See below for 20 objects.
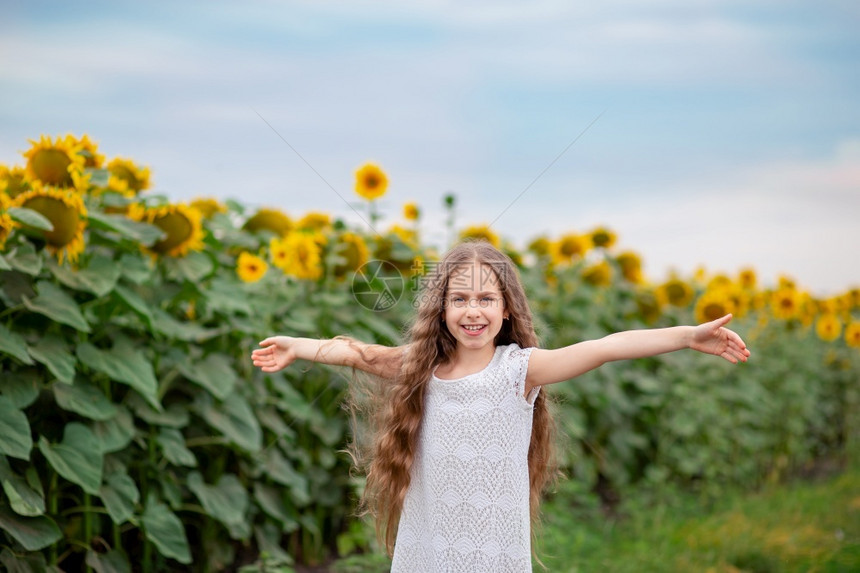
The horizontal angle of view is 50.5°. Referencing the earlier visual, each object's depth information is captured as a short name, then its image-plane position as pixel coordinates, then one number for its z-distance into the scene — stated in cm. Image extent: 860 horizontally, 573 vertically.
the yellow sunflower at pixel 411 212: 520
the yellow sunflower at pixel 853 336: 782
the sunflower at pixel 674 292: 621
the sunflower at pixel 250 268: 399
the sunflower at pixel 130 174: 397
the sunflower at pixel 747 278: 747
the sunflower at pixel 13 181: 335
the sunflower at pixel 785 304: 721
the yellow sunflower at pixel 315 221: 475
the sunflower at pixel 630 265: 618
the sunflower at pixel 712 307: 581
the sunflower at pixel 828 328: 771
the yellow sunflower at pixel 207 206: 440
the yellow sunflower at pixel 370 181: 479
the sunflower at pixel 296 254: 407
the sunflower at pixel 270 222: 453
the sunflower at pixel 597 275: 586
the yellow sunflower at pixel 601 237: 610
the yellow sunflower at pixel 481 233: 485
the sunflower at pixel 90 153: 372
